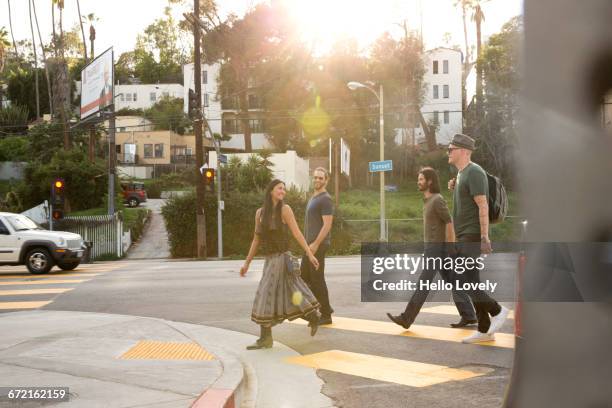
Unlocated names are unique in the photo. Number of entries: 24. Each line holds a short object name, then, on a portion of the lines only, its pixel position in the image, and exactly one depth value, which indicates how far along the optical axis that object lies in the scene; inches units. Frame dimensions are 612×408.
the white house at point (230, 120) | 2455.7
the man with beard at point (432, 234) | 308.0
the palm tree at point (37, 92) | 2822.3
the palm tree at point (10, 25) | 2667.8
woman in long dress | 289.0
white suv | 717.3
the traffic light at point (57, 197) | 1083.9
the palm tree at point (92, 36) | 2438.5
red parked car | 1859.0
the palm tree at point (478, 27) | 1568.3
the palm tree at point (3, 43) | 2475.9
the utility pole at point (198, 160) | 1139.9
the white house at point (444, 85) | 2645.2
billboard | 1610.5
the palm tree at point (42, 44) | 2554.9
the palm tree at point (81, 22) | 2480.3
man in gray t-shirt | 334.8
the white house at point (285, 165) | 1744.6
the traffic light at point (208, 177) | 1126.1
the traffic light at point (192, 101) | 1104.6
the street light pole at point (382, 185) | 1043.2
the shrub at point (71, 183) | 1560.0
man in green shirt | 277.0
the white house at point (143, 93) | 2982.3
